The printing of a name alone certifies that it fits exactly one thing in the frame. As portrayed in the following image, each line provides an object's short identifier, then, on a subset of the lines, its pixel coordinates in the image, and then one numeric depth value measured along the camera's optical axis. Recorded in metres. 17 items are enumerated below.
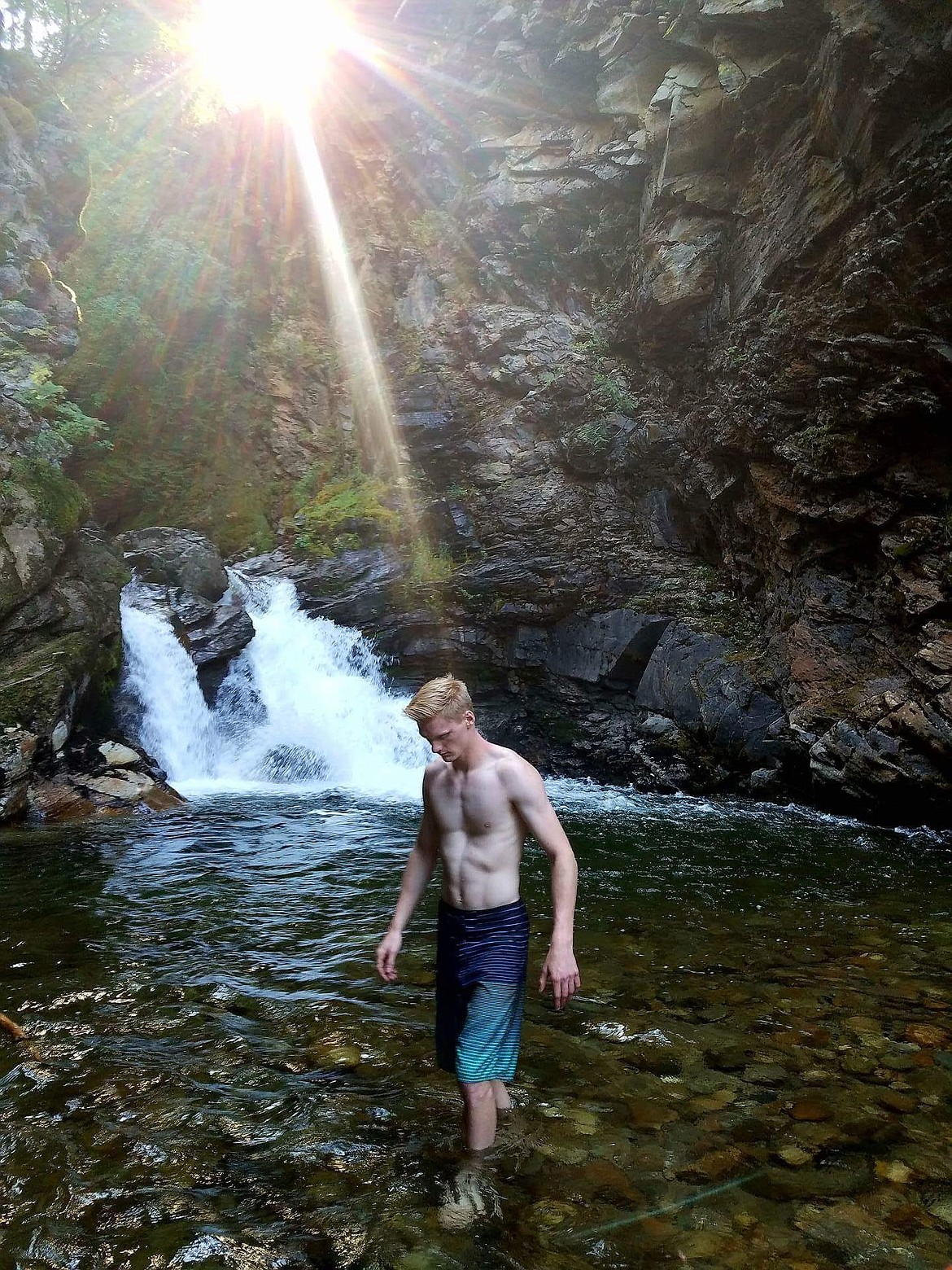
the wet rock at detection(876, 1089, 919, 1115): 3.65
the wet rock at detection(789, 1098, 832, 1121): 3.59
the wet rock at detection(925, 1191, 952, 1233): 2.87
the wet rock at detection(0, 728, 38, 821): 10.80
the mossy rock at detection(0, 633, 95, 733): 11.68
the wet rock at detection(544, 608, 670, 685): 16.23
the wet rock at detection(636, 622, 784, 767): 13.66
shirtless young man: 3.09
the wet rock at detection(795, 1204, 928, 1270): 2.69
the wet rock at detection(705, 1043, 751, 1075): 4.09
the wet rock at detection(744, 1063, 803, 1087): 3.93
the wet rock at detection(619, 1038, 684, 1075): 4.07
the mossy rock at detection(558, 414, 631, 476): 19.03
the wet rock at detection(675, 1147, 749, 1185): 3.17
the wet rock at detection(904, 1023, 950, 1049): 4.30
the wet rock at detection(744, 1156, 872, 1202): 3.04
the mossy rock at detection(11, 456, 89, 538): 13.98
